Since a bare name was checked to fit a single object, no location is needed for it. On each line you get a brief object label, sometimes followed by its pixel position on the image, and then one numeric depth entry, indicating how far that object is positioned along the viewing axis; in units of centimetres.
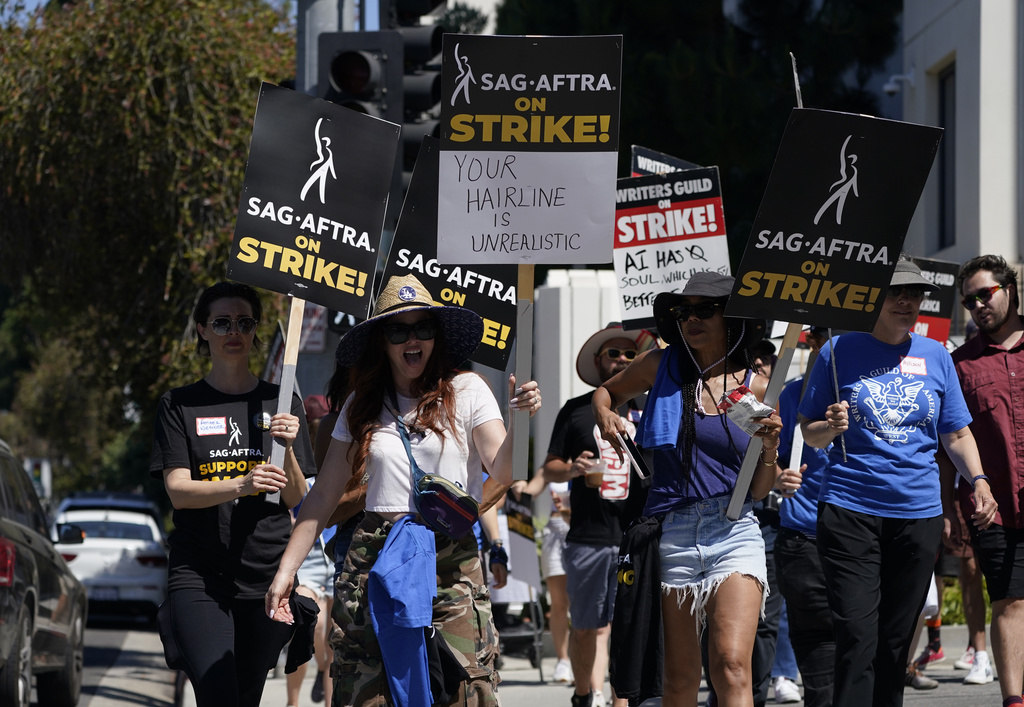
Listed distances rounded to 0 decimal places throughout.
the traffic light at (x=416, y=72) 1588
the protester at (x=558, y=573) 2008
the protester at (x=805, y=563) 1298
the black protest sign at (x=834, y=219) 1059
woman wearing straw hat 928
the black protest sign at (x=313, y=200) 1068
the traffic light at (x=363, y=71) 1512
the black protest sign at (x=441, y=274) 1348
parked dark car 1554
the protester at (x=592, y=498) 1575
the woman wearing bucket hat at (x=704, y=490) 1030
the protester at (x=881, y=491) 1166
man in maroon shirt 1309
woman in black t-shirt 1048
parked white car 3450
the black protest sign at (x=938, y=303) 1922
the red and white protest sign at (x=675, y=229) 1680
